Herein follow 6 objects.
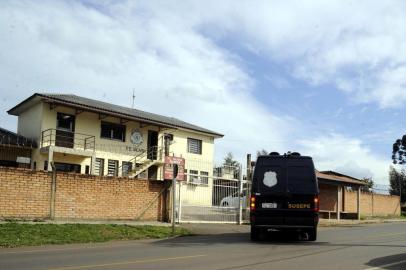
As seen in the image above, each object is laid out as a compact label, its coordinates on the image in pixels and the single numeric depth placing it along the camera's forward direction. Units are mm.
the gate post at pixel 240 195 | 25078
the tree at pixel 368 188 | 45766
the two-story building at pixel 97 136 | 33625
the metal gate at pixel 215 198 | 23500
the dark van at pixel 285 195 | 15781
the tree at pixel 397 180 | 60009
